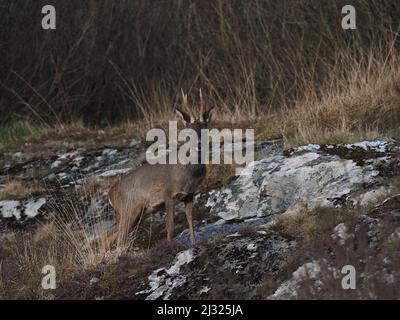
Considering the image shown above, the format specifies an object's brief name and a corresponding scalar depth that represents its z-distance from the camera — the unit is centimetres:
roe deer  1425
